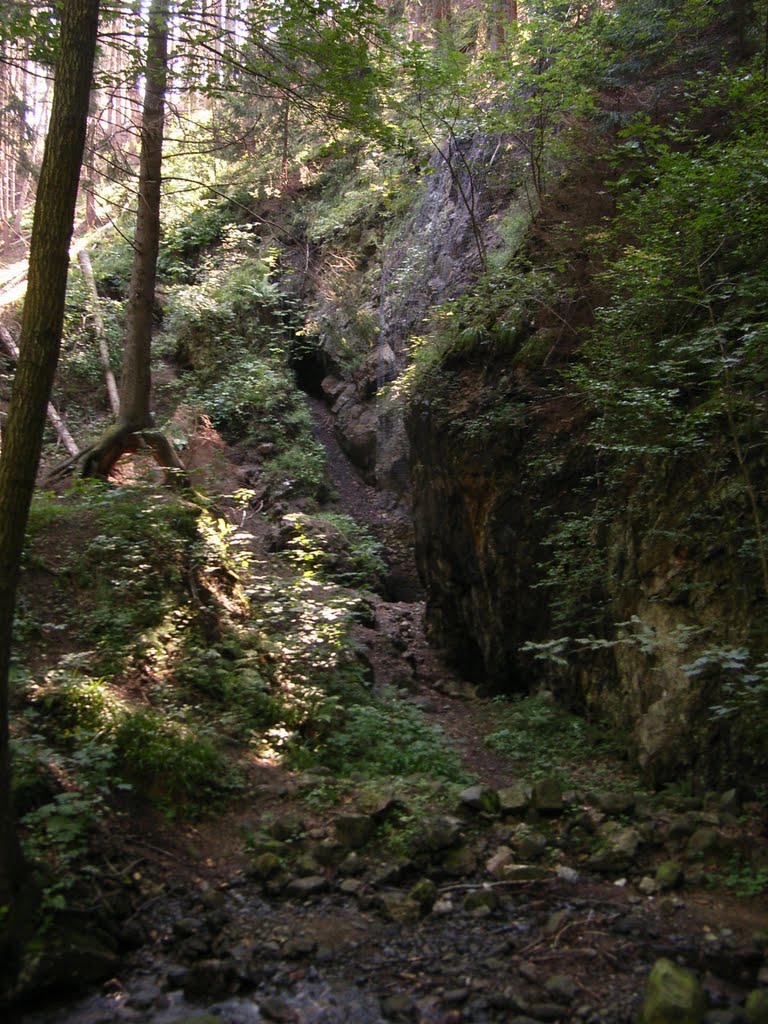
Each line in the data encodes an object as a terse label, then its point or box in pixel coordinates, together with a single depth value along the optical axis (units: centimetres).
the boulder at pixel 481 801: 591
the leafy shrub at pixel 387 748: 726
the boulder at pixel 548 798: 579
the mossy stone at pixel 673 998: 351
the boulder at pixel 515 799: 583
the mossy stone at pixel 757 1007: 349
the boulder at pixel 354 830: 564
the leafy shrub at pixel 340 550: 1357
